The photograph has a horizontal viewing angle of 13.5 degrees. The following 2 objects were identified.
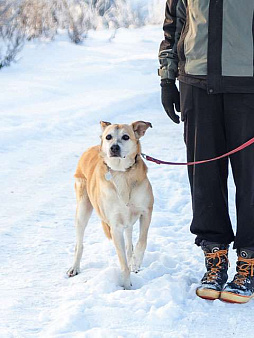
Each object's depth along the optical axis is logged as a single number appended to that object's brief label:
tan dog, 6.68
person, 5.66
